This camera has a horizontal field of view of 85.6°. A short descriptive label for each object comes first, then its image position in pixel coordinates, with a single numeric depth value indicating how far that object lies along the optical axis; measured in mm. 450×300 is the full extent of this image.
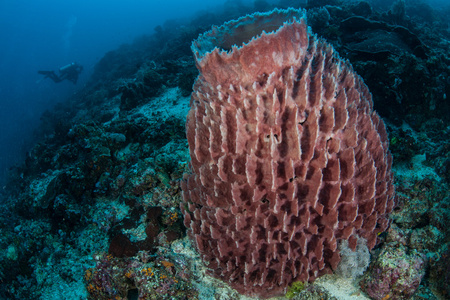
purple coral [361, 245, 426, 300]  2354
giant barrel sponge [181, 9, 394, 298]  2303
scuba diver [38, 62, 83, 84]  20828
